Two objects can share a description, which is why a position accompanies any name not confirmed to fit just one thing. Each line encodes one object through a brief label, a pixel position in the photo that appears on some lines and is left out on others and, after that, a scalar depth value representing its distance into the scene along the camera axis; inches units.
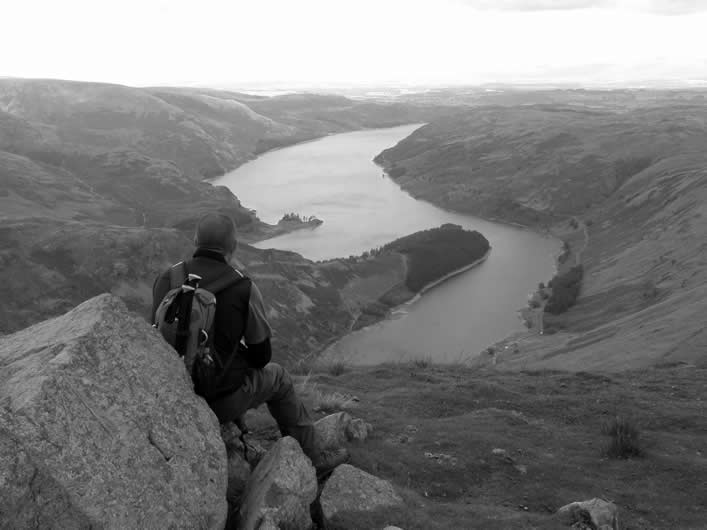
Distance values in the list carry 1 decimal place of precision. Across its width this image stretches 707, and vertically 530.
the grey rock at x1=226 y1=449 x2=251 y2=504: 284.4
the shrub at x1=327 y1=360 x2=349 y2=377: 710.6
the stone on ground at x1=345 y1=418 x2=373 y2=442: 387.5
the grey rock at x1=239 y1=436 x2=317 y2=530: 255.8
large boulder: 206.1
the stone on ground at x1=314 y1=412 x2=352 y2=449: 351.0
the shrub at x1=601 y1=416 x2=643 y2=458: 411.5
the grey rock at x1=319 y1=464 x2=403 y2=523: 281.0
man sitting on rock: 272.8
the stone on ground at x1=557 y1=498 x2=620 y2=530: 290.0
